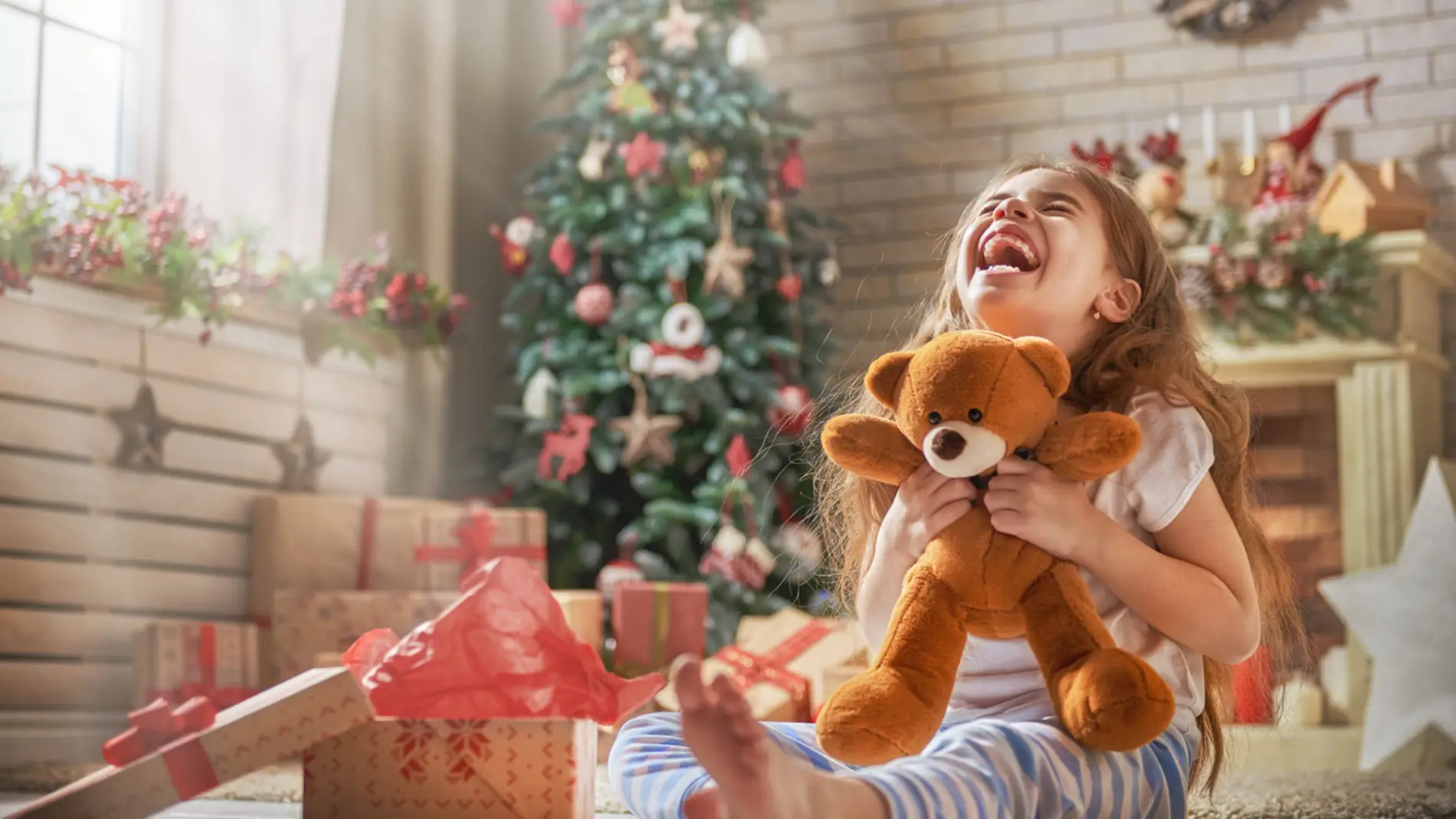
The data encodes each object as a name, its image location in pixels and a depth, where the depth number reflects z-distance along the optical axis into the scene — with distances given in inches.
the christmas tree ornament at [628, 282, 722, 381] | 130.0
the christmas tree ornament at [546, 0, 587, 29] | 147.2
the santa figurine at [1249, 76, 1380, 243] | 125.0
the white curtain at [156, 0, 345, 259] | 122.4
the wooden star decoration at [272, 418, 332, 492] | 122.8
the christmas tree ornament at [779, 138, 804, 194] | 138.4
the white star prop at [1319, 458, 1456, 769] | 110.2
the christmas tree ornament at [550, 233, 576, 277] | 135.9
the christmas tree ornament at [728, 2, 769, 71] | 135.1
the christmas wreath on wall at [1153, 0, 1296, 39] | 140.4
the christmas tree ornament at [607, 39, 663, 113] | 136.1
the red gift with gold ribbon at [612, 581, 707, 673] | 107.6
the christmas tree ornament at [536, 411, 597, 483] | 133.0
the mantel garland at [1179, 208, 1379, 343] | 122.3
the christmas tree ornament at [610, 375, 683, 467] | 131.0
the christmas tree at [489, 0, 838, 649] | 130.0
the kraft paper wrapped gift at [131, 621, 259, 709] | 102.7
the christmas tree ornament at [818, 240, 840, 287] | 138.5
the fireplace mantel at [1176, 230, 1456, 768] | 123.7
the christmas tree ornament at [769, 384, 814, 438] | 129.1
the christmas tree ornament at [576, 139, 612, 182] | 136.6
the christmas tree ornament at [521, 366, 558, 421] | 135.7
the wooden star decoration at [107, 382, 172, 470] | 106.7
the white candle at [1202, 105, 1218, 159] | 134.0
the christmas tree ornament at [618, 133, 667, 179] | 133.9
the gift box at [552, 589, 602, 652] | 105.6
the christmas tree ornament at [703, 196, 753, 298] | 131.3
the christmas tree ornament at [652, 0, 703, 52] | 136.3
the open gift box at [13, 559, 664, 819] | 55.1
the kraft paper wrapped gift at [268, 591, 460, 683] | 105.7
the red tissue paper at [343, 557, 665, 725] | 55.7
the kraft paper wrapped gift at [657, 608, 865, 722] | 100.7
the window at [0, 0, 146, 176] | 108.3
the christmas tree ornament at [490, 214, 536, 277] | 140.2
